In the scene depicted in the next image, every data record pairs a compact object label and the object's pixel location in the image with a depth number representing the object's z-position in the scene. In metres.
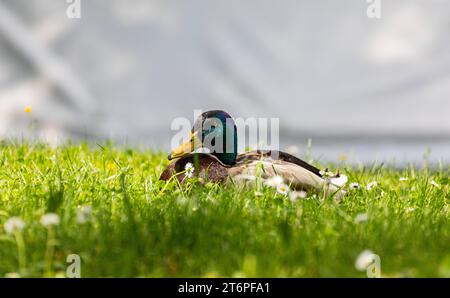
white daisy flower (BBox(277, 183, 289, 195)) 5.94
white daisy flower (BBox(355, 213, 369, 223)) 4.98
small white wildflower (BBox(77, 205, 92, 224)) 4.61
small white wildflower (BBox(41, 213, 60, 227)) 4.32
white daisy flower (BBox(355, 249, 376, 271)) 4.04
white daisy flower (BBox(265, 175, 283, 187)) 5.87
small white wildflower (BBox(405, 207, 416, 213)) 5.97
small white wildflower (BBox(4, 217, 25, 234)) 4.39
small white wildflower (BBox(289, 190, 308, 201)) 5.40
